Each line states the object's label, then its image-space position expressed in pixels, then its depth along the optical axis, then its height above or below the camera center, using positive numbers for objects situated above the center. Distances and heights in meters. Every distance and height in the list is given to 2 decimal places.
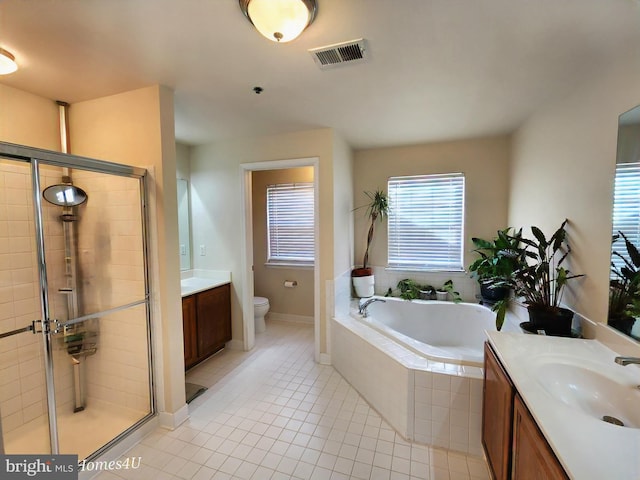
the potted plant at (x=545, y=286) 1.71 -0.42
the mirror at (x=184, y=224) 3.26 +0.01
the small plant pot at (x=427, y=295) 3.23 -0.83
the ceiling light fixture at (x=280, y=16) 1.13 +0.88
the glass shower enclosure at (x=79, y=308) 1.81 -0.57
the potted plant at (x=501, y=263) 1.93 -0.29
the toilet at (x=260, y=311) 3.57 -1.12
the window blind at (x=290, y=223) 4.00 +0.02
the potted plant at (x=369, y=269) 3.37 -0.55
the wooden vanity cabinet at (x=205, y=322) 2.66 -1.01
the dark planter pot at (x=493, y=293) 2.88 -0.74
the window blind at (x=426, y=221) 3.31 +0.03
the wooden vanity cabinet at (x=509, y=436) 0.91 -0.87
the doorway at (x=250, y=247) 2.83 -0.24
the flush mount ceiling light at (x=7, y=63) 1.50 +0.91
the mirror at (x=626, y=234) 1.33 -0.06
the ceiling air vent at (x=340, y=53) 1.45 +0.93
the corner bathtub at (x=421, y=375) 1.78 -1.12
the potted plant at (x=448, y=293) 3.19 -0.80
